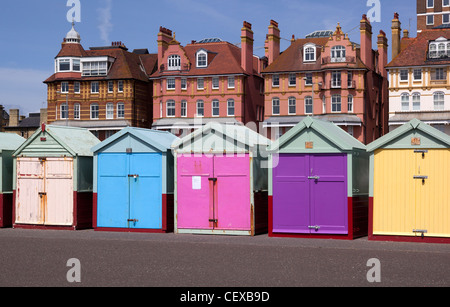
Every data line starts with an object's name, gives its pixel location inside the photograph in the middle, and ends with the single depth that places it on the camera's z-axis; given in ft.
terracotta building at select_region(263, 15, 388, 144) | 184.14
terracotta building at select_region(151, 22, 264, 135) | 195.00
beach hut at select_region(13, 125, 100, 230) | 71.41
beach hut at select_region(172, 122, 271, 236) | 65.72
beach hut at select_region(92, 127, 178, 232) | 68.39
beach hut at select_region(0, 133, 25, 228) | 75.72
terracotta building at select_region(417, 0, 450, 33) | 288.92
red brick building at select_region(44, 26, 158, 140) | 212.43
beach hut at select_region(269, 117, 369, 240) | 61.67
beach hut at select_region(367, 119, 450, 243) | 58.59
